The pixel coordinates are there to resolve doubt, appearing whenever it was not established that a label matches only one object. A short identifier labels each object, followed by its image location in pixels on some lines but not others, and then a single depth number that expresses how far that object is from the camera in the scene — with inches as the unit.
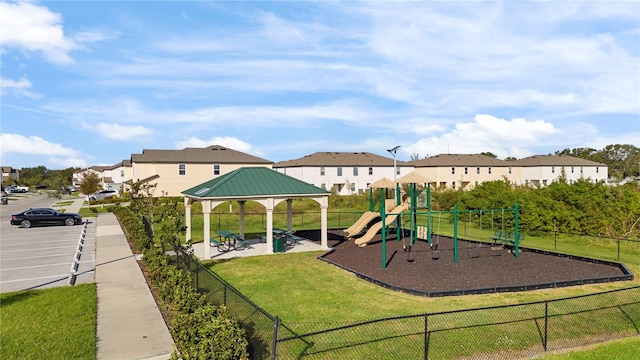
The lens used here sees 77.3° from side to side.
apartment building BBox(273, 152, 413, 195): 2214.6
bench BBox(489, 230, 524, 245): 752.6
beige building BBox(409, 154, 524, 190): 2476.1
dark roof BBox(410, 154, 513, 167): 2488.1
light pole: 859.4
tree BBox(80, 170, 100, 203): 2122.3
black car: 1202.6
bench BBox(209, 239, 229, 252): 800.9
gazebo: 729.6
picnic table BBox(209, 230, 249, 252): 810.1
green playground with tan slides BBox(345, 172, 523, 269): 721.6
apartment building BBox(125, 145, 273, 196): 1943.9
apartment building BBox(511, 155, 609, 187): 2667.3
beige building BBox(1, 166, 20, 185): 4276.6
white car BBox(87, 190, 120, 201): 2398.4
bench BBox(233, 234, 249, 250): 810.5
